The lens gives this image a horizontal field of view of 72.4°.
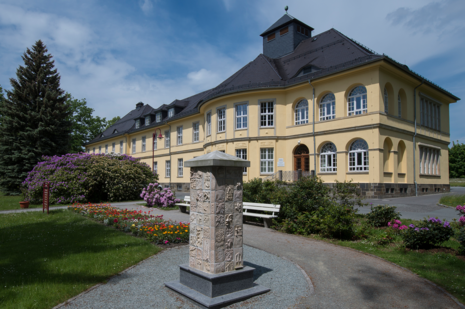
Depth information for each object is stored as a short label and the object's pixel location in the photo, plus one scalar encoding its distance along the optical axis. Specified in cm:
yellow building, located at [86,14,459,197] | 2009
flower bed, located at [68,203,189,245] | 786
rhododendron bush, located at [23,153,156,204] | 1786
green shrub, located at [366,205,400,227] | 937
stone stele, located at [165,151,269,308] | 454
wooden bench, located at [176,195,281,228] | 985
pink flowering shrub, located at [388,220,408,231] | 842
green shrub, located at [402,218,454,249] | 684
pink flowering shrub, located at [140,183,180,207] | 1603
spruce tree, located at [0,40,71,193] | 2578
